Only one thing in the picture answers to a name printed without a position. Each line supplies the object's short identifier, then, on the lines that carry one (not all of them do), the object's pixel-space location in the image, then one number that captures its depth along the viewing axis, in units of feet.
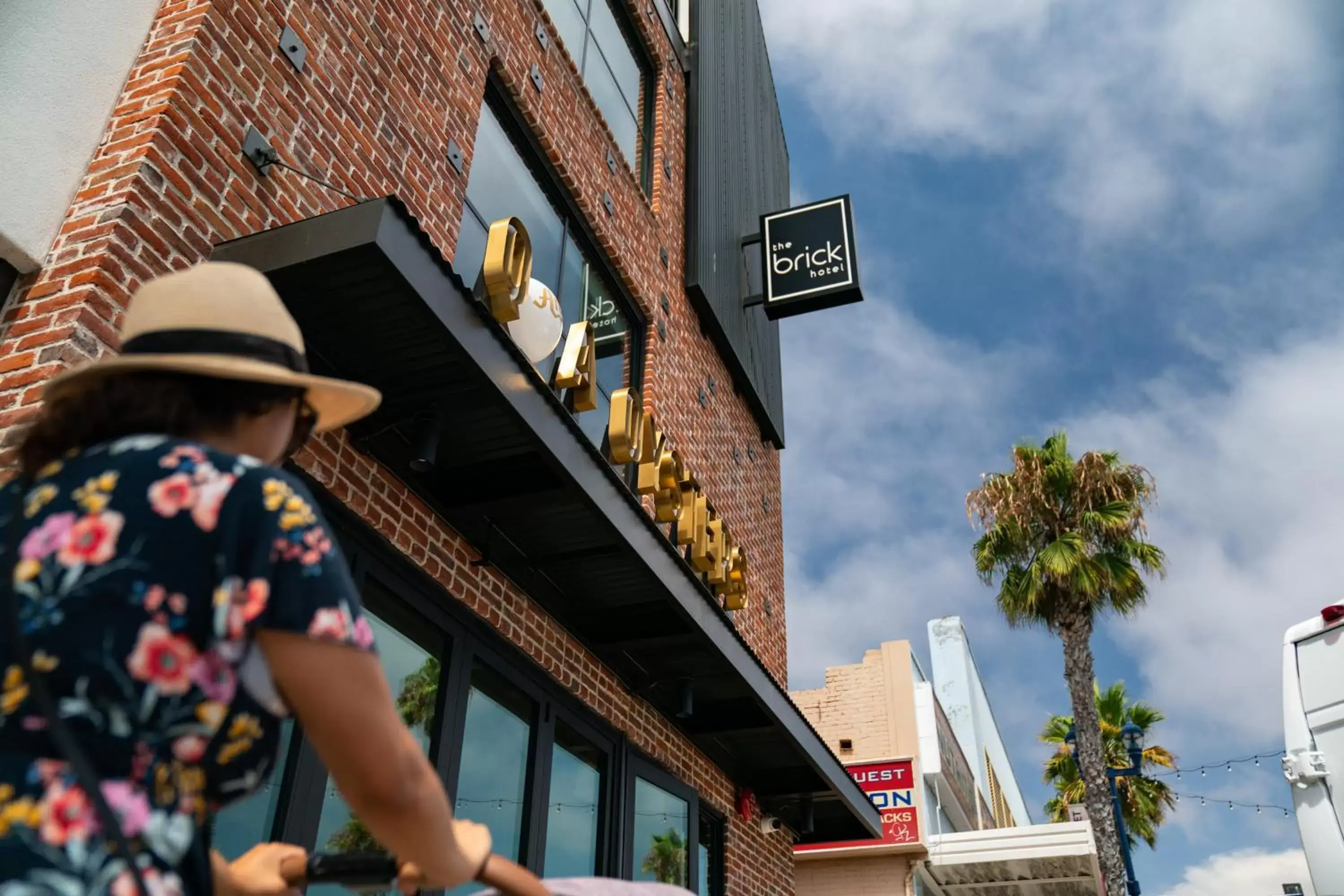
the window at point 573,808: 21.31
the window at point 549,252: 23.73
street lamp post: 53.06
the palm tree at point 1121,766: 85.15
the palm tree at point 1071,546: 60.85
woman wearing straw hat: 3.79
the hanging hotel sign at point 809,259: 41.29
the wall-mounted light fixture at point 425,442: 16.12
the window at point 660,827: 24.52
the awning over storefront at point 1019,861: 56.39
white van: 19.95
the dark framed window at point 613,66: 32.24
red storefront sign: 58.80
